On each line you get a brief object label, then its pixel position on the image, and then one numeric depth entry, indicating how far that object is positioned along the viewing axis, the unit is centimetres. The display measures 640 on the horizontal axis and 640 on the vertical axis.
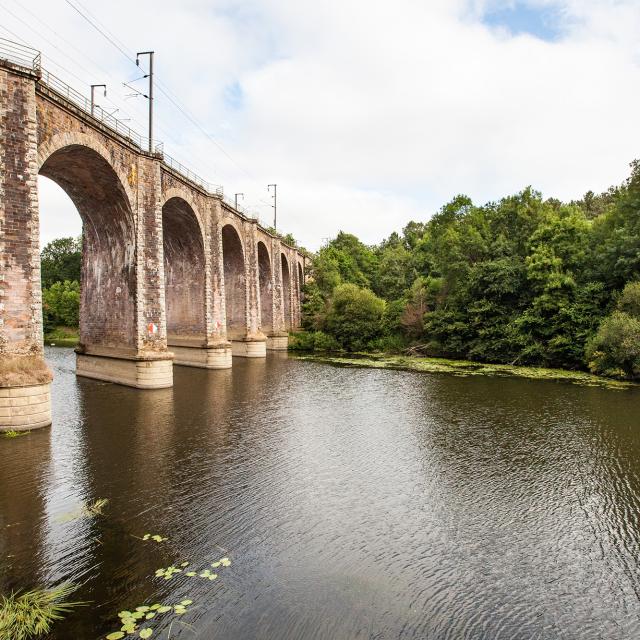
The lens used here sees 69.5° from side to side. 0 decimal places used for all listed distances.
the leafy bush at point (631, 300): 2512
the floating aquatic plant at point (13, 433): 1336
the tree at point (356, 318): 4451
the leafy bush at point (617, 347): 2389
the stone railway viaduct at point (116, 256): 1405
